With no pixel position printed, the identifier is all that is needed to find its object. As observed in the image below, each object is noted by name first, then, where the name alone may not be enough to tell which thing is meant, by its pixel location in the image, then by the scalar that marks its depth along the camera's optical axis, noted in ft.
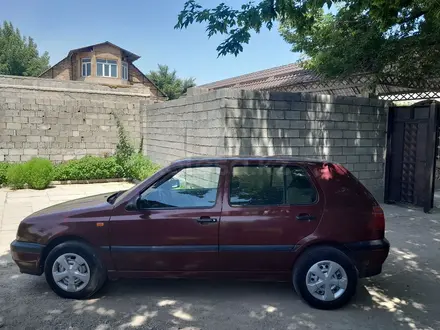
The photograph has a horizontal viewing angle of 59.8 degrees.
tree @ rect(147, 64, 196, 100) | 159.02
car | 13.15
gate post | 27.58
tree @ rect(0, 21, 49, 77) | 148.25
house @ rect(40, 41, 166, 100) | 121.08
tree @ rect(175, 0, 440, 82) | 22.41
